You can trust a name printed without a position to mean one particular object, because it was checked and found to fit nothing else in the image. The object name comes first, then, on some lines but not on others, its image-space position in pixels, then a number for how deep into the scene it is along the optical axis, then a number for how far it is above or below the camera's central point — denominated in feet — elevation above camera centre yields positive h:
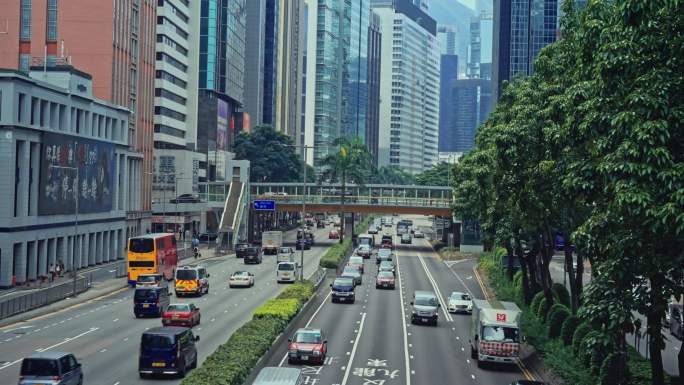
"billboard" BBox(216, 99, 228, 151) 557.33 +41.67
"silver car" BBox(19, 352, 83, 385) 90.48 -18.45
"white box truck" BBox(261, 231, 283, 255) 370.12 -19.54
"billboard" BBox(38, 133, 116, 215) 239.09 +3.91
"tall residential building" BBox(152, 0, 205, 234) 457.27 +43.71
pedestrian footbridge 407.03 -1.62
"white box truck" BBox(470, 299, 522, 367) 129.70 -19.54
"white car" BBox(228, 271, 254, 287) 240.73 -23.22
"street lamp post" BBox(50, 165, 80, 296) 241.35 -0.58
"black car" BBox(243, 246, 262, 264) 321.73 -22.01
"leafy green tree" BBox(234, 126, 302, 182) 601.62 +25.35
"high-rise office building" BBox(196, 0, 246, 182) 544.21 +66.11
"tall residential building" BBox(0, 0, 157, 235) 313.94 +51.77
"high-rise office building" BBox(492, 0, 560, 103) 624.59 +117.55
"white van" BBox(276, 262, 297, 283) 255.91 -22.12
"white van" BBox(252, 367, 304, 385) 85.56 -17.58
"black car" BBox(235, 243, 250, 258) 349.27 -22.53
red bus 225.97 -16.35
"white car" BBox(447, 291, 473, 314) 203.82 -23.67
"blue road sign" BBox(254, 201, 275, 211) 381.56 -4.98
